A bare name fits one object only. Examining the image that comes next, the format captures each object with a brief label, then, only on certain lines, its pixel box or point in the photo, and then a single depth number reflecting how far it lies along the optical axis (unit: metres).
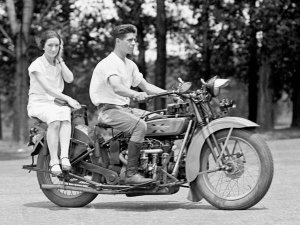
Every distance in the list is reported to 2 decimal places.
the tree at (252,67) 30.30
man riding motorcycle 7.38
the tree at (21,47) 23.30
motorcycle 7.12
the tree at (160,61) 25.38
